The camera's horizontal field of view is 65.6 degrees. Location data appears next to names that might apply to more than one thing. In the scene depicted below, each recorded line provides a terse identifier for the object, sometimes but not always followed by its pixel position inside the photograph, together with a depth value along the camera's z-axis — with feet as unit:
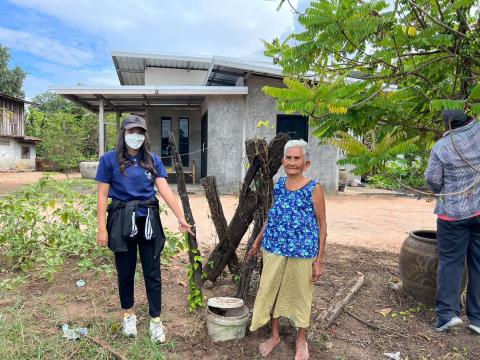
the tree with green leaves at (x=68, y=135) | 79.79
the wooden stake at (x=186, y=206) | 11.19
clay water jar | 11.80
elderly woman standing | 8.95
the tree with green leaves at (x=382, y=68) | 8.70
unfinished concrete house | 37.60
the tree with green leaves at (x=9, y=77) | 111.96
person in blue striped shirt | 10.27
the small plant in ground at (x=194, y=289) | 11.23
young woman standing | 9.30
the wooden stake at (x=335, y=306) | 11.08
